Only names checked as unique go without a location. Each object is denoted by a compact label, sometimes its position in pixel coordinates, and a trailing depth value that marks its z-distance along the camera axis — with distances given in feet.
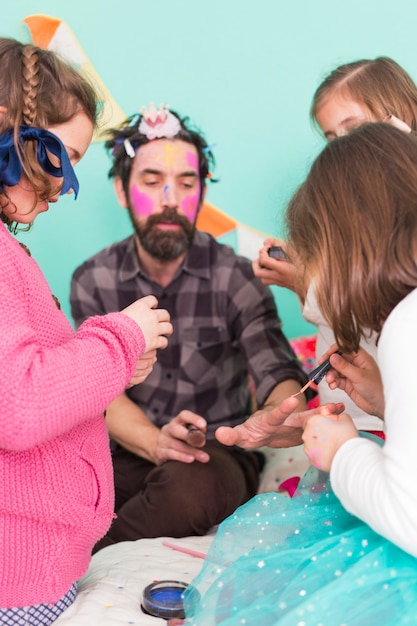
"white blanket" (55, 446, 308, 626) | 3.41
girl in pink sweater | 2.92
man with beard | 5.49
